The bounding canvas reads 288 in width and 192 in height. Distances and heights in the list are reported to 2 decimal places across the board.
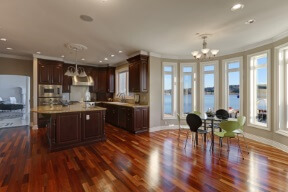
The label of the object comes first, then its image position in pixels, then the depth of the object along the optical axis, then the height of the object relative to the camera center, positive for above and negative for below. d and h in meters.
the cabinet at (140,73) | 5.31 +0.81
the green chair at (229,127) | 3.13 -0.66
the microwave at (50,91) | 5.85 +0.19
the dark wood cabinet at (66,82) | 6.74 +0.61
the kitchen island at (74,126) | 3.58 -0.80
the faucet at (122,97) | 7.04 -0.07
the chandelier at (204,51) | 3.49 +1.04
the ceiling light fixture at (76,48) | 4.31 +1.50
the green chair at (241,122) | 3.50 -0.62
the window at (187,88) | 5.85 +0.30
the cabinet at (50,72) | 5.83 +0.95
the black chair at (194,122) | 3.51 -0.62
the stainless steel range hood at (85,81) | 6.19 +0.64
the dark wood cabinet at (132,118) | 5.14 -0.81
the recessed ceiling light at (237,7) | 2.44 +1.47
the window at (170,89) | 5.88 +0.25
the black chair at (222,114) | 3.90 -0.53
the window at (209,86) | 5.39 +0.35
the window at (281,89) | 3.70 +0.16
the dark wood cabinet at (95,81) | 7.64 +0.72
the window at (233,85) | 4.86 +0.35
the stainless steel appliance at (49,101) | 5.86 -0.21
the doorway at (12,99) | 8.21 -0.24
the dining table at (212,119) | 3.63 -0.58
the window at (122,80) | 7.08 +0.76
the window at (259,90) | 4.21 +0.16
